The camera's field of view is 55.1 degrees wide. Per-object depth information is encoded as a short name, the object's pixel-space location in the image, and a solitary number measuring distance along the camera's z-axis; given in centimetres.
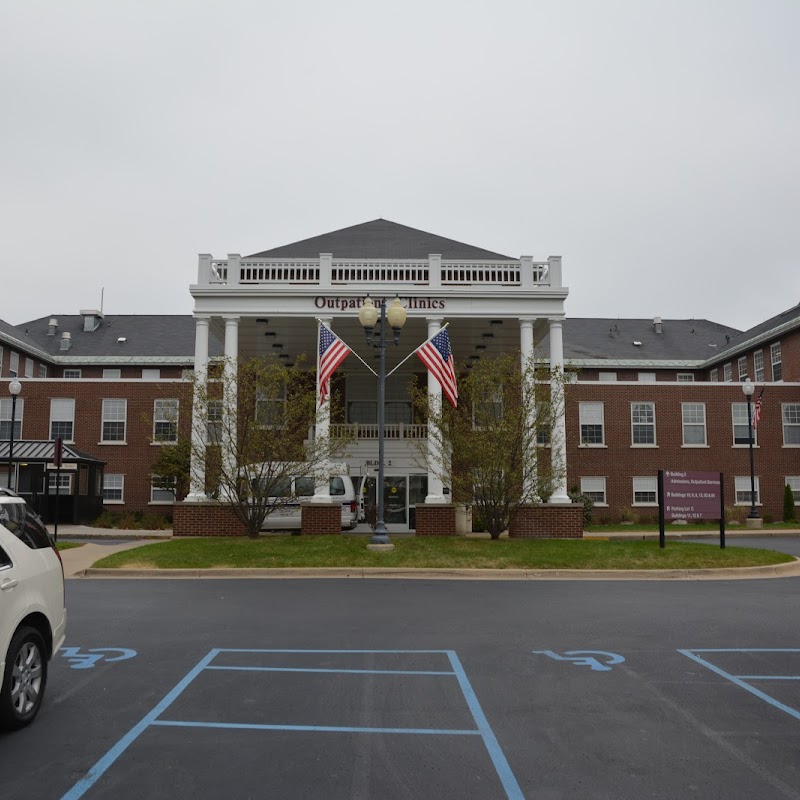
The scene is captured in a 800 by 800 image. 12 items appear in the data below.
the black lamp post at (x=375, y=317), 1870
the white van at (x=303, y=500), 2311
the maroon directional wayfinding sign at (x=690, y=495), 1828
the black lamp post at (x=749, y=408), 3147
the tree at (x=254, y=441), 2083
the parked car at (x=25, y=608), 547
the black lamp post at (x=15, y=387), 2317
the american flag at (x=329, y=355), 2130
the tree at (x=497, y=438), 2059
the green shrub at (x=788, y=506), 3556
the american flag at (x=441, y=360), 2064
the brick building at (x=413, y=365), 2575
